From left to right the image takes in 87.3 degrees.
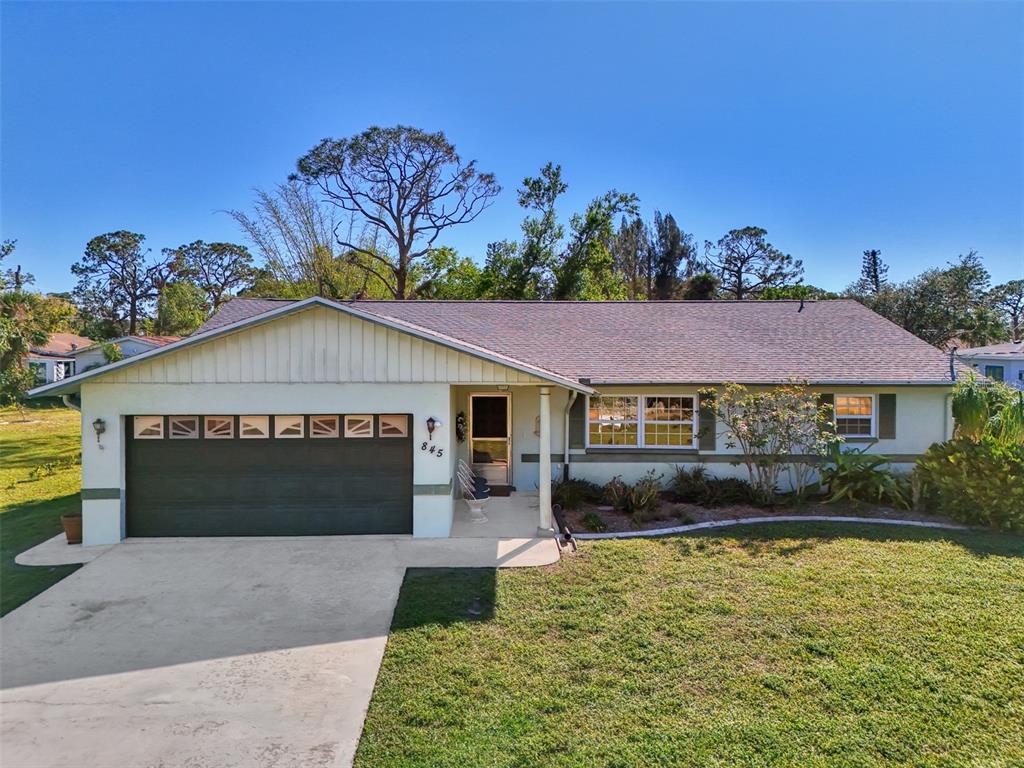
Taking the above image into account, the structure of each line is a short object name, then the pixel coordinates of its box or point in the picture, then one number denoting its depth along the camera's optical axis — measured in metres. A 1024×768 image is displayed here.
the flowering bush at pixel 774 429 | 10.24
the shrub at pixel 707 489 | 10.74
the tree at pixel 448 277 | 31.59
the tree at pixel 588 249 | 31.06
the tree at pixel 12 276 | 27.62
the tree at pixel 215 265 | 53.38
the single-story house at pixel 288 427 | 8.61
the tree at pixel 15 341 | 19.70
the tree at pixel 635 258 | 39.47
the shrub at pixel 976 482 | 9.12
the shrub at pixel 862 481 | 10.52
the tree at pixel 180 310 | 43.62
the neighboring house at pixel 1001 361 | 28.67
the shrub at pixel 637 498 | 10.06
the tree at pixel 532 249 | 30.89
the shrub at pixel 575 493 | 10.66
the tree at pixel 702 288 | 37.88
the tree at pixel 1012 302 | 49.14
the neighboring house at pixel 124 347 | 28.58
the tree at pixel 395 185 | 30.44
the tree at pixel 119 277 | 53.53
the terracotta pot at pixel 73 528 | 8.55
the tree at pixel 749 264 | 44.56
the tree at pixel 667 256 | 39.69
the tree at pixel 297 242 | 27.98
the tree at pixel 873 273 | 48.03
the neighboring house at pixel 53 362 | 38.84
